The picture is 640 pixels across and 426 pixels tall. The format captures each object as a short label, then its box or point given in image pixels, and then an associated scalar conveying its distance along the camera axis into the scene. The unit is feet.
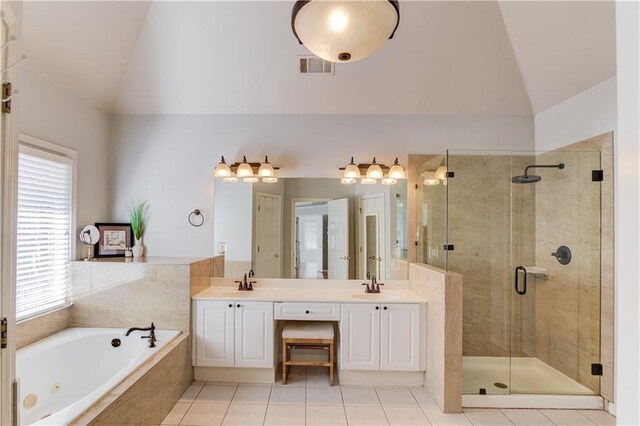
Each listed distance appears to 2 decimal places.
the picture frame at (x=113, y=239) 11.11
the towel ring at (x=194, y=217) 11.53
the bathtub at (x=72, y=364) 7.54
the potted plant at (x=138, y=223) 11.28
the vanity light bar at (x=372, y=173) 11.23
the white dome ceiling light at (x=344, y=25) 3.75
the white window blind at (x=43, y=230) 8.31
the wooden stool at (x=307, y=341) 9.62
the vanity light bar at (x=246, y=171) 11.23
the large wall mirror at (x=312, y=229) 11.35
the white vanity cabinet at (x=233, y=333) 9.69
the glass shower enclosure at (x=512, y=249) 9.84
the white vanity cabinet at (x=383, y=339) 9.58
